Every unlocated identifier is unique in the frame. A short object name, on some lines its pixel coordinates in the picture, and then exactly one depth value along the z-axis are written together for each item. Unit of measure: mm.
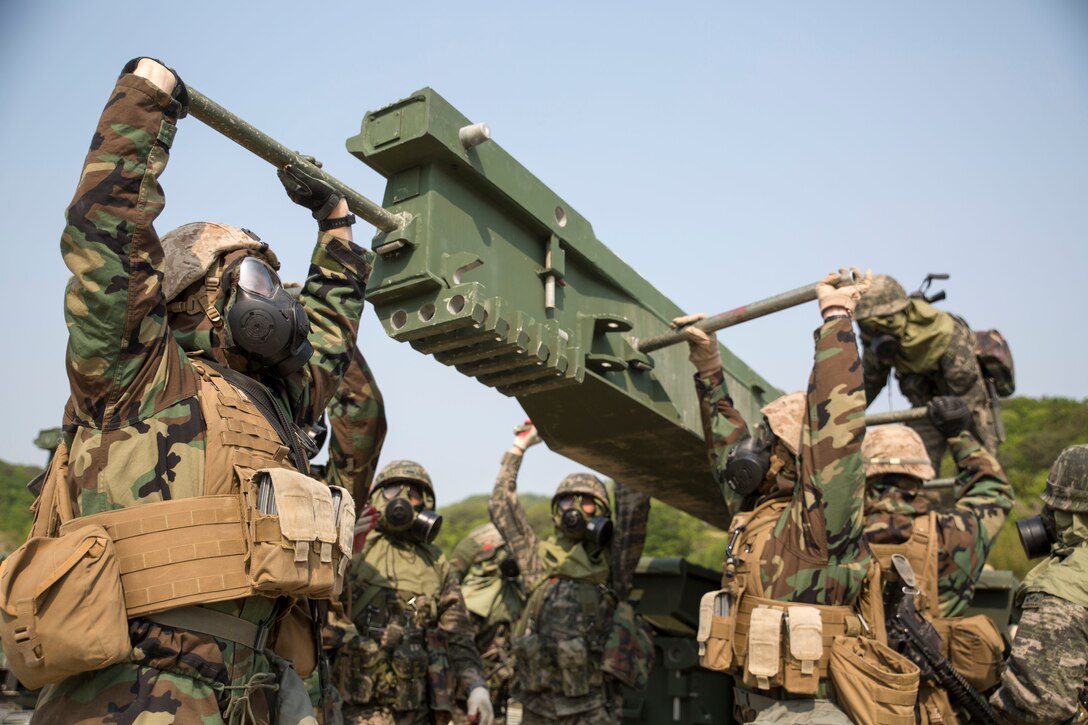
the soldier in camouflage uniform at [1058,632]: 4340
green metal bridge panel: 4023
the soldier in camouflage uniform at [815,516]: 4434
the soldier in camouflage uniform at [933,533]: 5387
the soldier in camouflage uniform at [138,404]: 2771
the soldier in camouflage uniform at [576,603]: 8219
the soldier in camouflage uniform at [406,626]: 6715
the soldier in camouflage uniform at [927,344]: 7371
